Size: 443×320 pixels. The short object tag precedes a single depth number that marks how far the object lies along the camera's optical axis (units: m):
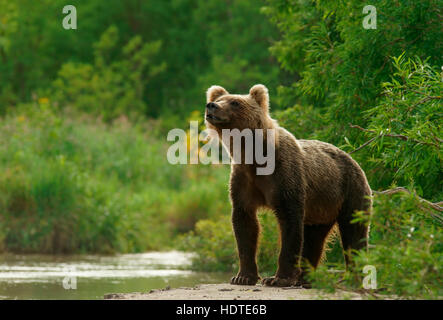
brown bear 13.41
